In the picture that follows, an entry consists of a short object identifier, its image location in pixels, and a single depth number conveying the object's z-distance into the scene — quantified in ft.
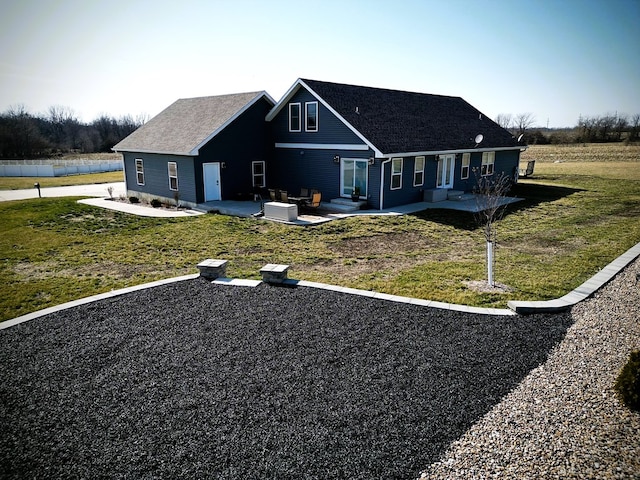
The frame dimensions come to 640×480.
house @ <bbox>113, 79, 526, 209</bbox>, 67.36
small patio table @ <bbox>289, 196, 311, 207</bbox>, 63.52
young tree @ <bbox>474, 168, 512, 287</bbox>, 31.12
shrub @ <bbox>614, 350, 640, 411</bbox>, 16.56
